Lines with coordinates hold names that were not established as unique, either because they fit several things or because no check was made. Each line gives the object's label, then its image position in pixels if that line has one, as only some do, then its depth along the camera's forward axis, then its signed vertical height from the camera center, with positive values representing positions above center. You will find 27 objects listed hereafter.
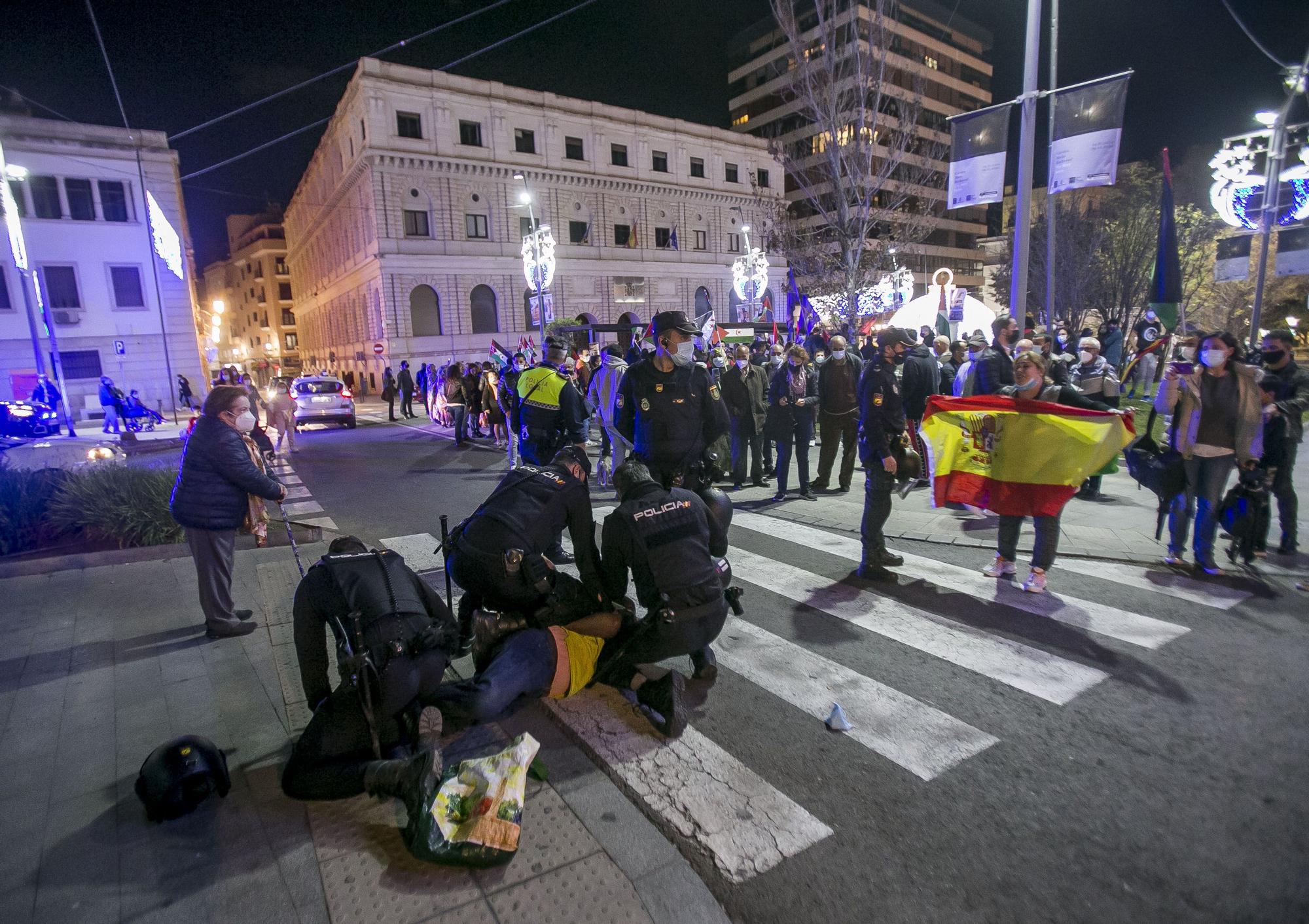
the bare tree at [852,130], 19.38 +6.09
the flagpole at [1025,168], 9.94 +2.37
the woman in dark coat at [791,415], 9.18 -1.04
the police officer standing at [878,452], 5.84 -1.01
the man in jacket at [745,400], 9.91 -0.88
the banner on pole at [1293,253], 13.89 +1.32
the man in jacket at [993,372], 7.47 -0.45
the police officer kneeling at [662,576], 3.63 -1.24
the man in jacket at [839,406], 9.28 -0.95
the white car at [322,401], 21.72 -1.55
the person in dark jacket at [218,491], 4.91 -0.97
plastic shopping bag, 2.59 -1.80
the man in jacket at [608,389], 9.19 -0.65
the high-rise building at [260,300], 85.75 +6.99
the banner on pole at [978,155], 10.23 +2.61
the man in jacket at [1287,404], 6.01 -0.73
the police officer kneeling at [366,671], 3.04 -1.47
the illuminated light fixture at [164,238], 17.02 +3.02
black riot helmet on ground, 2.94 -1.80
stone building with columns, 42.25 +9.25
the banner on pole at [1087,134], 9.34 +2.63
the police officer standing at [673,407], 5.36 -0.52
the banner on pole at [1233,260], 14.65 +1.31
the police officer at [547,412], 6.71 -0.65
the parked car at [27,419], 19.62 -1.72
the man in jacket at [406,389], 24.95 -1.43
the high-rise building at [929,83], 66.19 +25.55
